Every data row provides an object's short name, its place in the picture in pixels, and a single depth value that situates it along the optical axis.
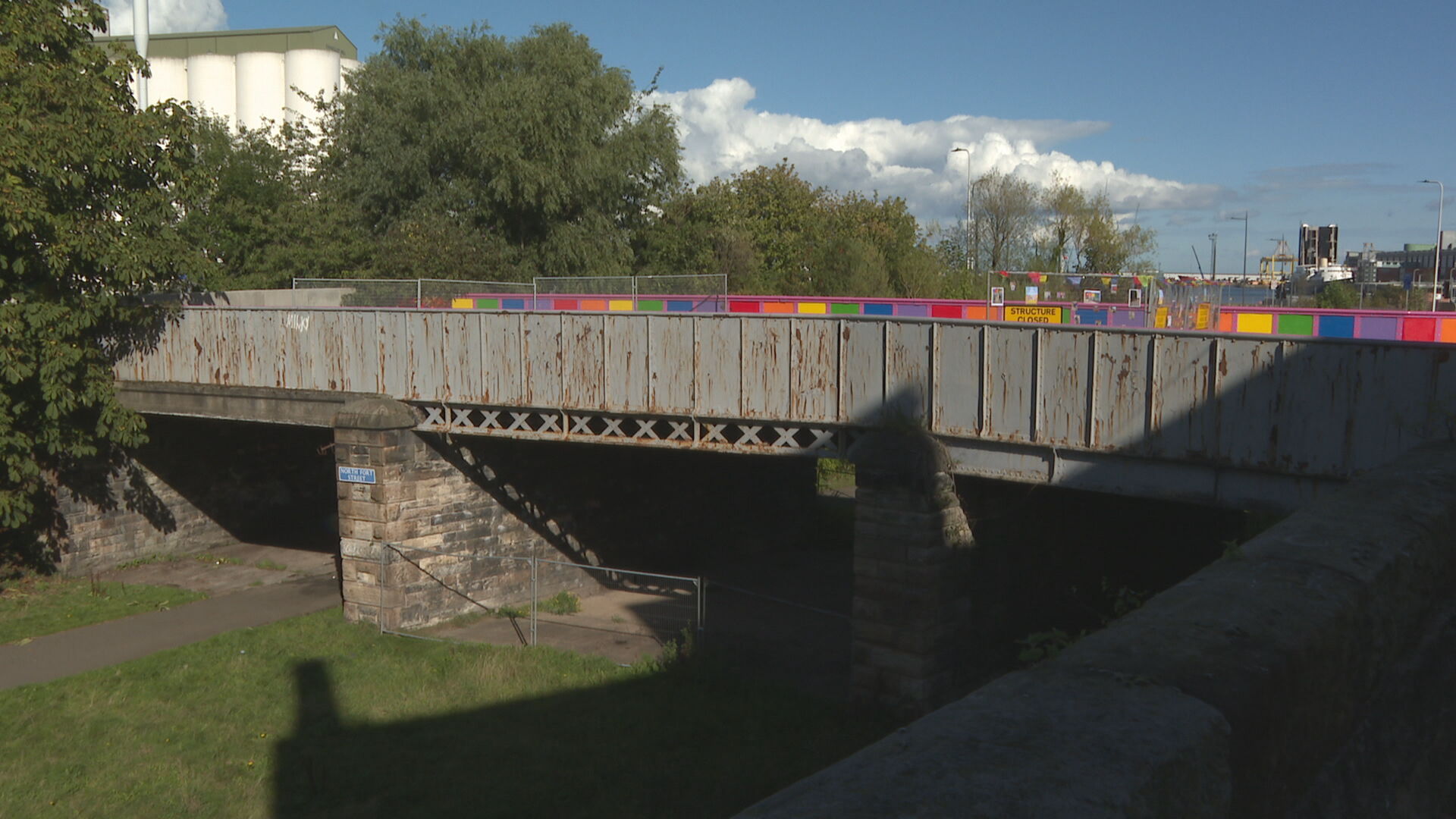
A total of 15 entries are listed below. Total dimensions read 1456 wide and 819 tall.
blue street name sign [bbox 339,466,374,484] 18.25
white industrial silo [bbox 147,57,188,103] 70.88
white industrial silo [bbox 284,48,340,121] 67.25
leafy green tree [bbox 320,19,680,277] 37.28
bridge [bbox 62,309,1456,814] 11.27
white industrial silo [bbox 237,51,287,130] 68.25
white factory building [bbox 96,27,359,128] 67.56
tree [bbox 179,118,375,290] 37.41
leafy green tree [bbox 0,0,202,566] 17.12
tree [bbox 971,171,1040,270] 54.16
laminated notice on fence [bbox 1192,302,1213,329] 19.45
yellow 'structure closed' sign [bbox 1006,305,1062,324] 21.02
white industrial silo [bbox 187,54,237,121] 70.00
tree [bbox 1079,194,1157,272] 54.91
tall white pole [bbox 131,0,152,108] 24.36
